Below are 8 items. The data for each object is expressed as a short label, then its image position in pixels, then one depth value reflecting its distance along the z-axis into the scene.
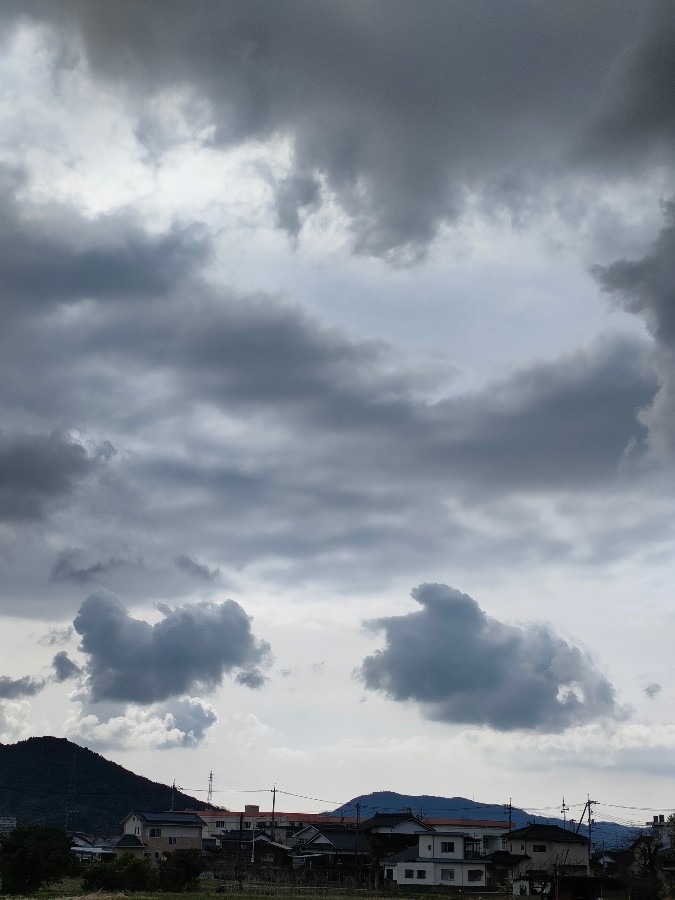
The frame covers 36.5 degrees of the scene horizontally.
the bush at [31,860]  80.44
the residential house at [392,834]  123.94
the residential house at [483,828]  129.50
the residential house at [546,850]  115.31
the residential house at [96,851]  140.14
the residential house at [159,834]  140.25
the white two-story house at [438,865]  108.25
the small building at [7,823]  168.68
